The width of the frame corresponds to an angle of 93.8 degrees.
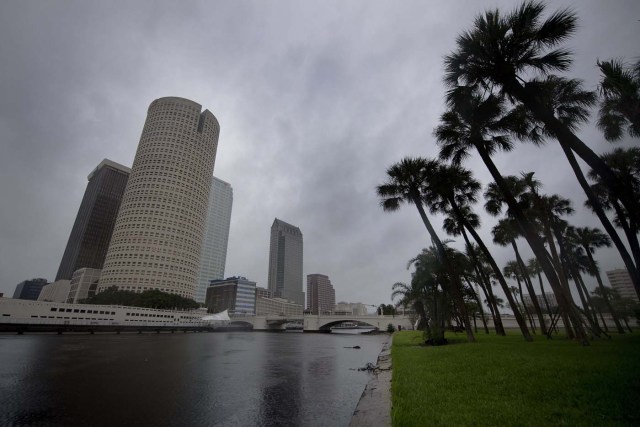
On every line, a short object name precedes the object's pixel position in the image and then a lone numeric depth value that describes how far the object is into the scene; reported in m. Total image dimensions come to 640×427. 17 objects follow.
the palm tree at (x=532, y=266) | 51.73
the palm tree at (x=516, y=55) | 13.35
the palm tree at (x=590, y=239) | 37.22
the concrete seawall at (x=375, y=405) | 6.83
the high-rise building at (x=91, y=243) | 189.75
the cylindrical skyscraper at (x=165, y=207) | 139.62
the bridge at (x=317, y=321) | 103.75
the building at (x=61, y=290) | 180.18
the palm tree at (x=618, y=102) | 12.77
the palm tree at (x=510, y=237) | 30.22
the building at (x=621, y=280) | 169.50
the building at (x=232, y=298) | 193.50
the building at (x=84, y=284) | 157.23
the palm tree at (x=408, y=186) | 26.62
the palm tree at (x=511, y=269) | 54.53
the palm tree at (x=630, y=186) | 14.21
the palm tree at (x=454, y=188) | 25.88
